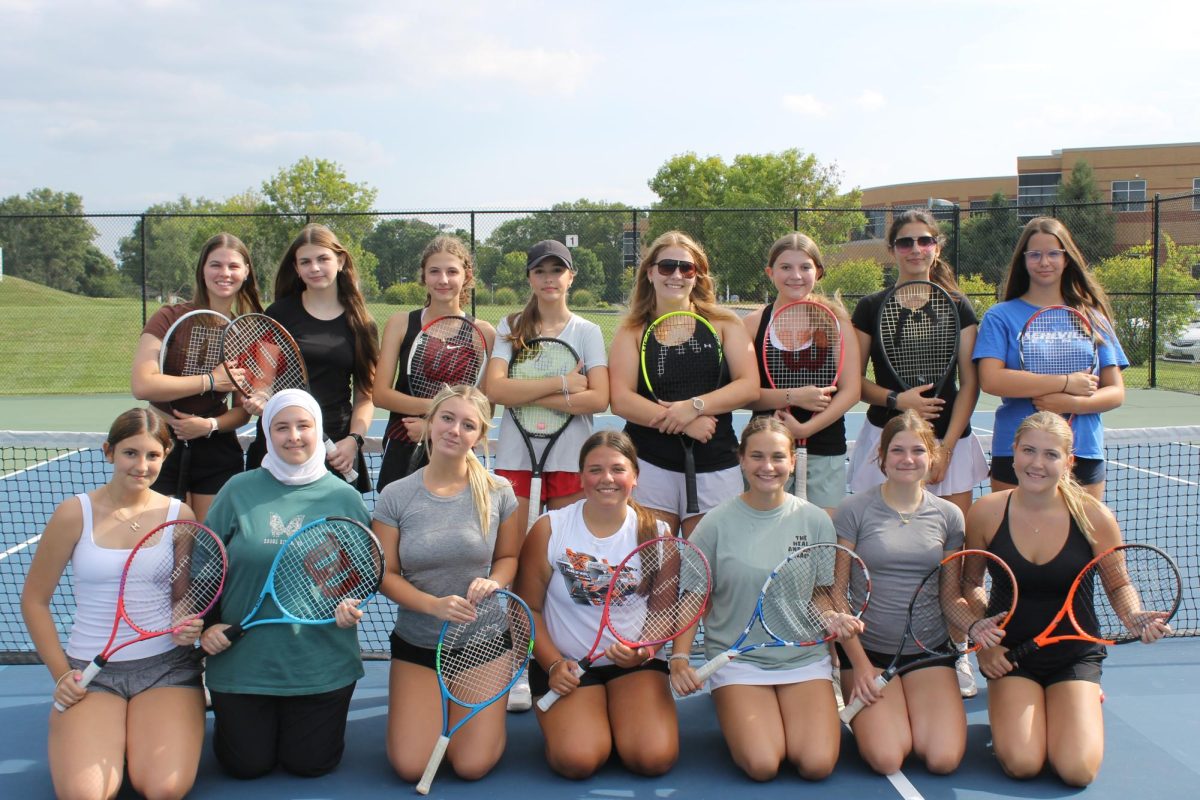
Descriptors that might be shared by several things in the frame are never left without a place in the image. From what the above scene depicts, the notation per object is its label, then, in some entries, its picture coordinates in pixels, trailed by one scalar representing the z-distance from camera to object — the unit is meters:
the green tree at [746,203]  17.84
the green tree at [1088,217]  22.71
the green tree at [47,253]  20.66
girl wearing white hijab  3.18
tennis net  4.62
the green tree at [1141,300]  15.07
